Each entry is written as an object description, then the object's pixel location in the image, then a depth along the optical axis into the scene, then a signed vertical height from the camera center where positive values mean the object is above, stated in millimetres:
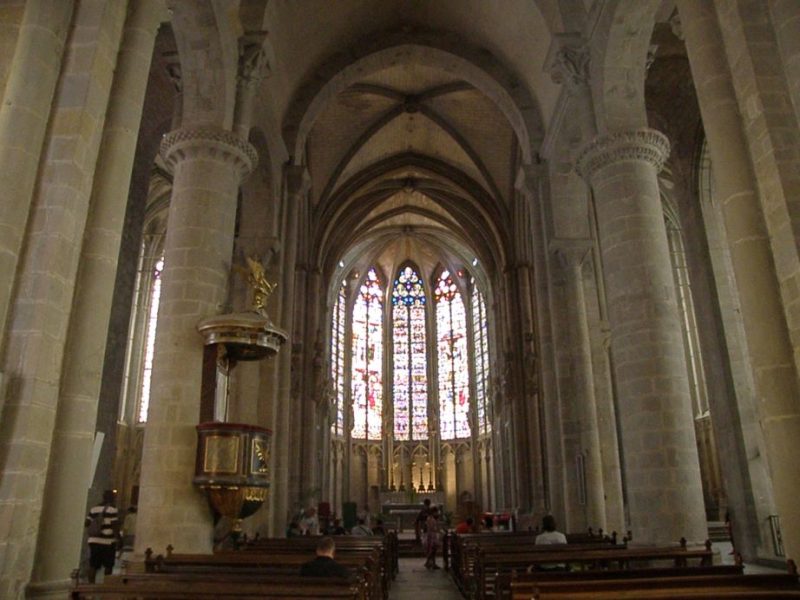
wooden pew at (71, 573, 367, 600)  4242 -445
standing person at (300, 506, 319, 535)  14234 -91
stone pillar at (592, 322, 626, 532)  13039 +1422
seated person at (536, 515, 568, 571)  8883 -244
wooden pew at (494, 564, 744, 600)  4898 -420
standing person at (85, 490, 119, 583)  9836 -232
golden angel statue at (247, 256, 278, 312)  9766 +3330
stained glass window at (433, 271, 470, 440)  34812 +8055
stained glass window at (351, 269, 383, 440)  34812 +8087
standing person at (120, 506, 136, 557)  12828 -45
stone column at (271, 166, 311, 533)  14156 +3532
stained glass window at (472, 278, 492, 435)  32781 +7506
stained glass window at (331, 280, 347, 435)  33031 +7693
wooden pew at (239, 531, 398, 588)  9711 -380
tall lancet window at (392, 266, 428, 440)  35125 +8319
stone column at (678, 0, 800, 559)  5223 +2051
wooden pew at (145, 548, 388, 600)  5977 -424
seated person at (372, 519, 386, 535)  19811 -328
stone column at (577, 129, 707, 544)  8336 +2268
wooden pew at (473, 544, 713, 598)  6613 -401
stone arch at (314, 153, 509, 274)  24109 +11336
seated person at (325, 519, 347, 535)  17125 -288
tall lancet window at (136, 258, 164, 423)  26297 +6954
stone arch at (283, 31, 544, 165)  15977 +10606
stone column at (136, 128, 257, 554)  8148 +2677
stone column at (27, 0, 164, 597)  4953 +1582
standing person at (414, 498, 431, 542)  19406 -194
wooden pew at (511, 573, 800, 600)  4094 -441
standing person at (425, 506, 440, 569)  15250 -499
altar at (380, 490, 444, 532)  27578 +478
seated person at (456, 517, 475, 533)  14953 -214
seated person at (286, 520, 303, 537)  15010 -245
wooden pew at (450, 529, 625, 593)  8875 -376
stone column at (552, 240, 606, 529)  12703 +2695
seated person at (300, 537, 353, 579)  5387 -385
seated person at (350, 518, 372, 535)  15453 -267
